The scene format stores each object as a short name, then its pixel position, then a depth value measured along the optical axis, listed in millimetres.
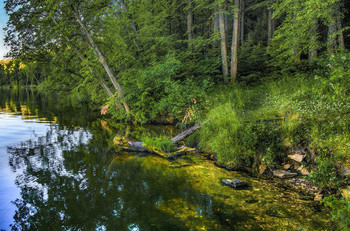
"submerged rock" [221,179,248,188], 5133
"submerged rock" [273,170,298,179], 5317
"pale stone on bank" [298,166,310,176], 5160
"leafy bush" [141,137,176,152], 7598
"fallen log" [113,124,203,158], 7664
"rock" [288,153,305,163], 5316
